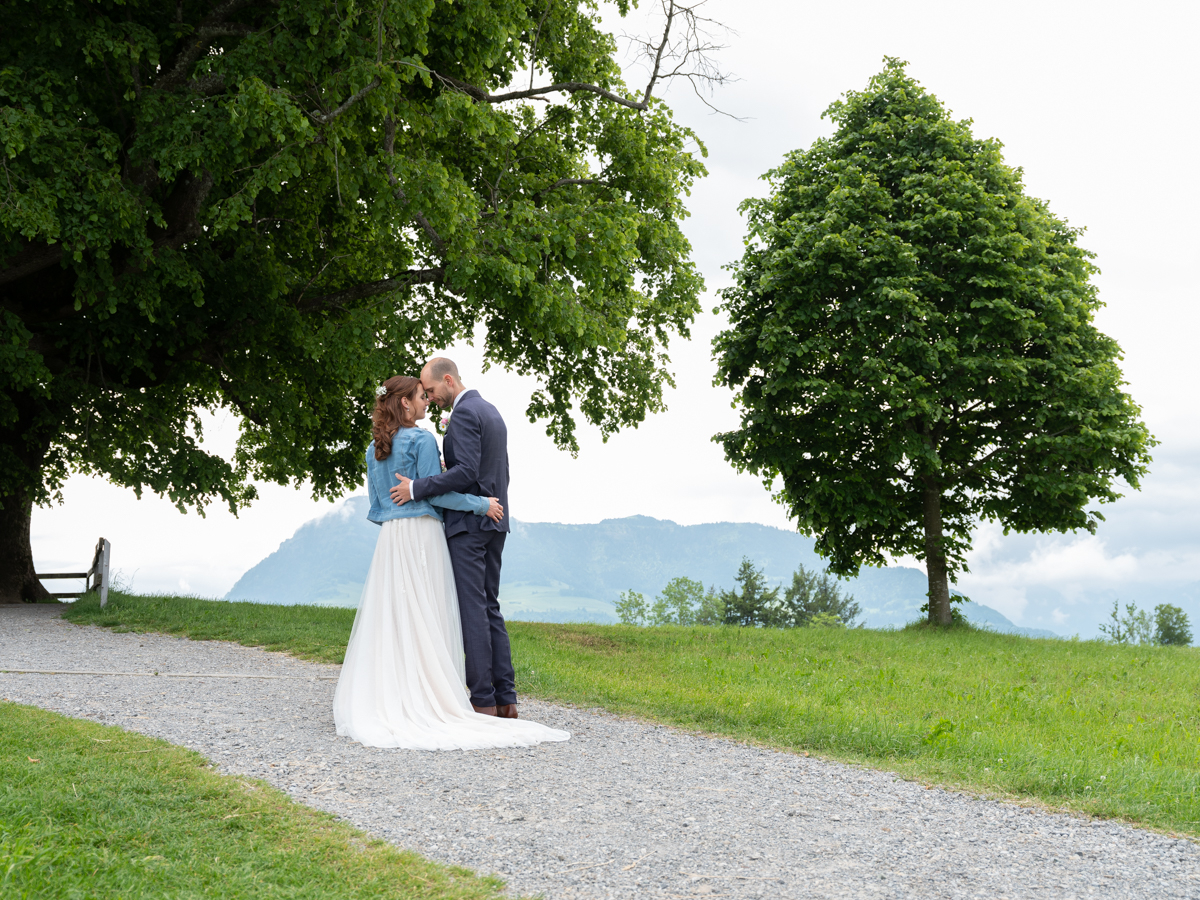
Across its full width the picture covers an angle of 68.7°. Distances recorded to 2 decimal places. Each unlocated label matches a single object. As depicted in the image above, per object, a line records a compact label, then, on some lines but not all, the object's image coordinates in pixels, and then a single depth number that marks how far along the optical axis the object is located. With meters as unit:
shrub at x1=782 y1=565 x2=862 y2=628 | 66.12
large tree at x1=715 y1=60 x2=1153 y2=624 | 19.47
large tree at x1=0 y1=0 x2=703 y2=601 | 12.66
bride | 6.86
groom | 7.27
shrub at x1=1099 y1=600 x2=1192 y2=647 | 64.81
